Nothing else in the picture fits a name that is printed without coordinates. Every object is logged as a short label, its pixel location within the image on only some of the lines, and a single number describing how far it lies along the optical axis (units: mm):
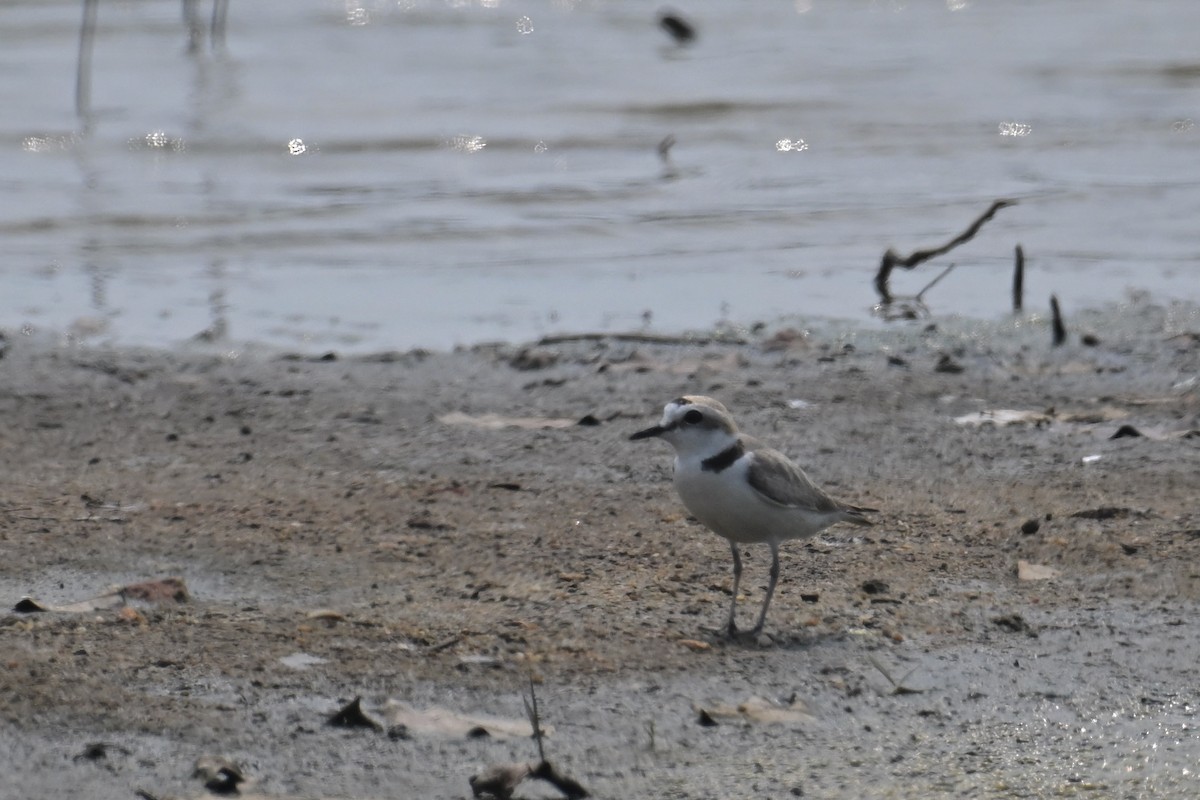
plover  10664
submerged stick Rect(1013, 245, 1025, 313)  20469
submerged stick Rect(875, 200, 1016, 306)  20703
